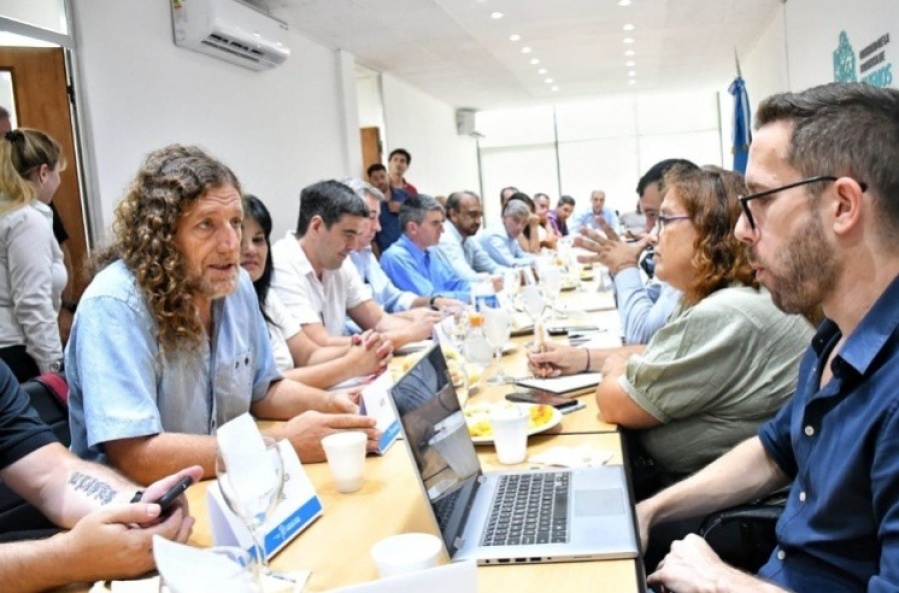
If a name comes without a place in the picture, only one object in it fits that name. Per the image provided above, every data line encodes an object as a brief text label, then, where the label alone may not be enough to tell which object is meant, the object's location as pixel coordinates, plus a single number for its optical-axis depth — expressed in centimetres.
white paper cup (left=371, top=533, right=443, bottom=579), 110
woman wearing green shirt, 175
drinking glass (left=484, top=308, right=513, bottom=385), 246
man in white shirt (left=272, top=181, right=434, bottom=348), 308
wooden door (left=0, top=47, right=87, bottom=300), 405
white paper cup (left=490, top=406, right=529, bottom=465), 159
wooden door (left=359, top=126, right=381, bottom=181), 968
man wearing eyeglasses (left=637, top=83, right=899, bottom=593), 111
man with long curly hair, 159
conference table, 113
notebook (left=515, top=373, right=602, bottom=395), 217
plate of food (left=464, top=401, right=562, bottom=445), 175
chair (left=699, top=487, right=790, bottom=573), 157
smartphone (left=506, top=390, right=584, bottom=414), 201
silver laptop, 119
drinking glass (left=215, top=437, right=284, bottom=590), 106
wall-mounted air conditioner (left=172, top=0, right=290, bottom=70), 504
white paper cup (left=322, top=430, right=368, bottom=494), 152
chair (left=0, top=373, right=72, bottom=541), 157
